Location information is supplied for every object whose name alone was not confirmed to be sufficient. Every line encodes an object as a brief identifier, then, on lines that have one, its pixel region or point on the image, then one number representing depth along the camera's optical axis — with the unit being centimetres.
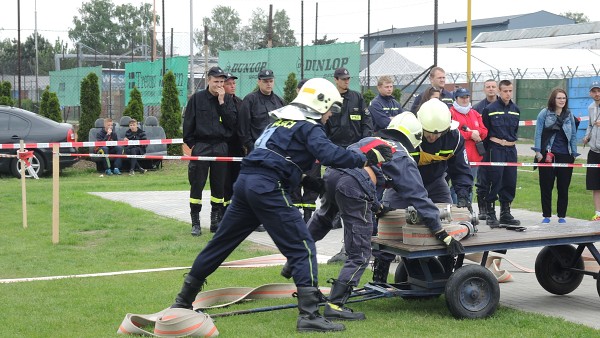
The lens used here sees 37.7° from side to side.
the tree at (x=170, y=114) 2664
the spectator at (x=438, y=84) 1259
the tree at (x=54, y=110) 2900
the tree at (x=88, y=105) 2658
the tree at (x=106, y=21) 9856
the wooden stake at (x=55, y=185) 1124
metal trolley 701
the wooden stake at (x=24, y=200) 1285
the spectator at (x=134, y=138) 2262
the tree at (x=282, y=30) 8681
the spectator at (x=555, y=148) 1291
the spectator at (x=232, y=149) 1236
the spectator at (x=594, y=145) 1308
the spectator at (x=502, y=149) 1250
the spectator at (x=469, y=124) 1261
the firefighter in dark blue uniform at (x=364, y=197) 703
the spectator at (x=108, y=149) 2267
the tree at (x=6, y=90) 3362
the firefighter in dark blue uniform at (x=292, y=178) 661
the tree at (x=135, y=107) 2745
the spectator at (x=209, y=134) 1191
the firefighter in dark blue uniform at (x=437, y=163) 787
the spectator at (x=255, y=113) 1203
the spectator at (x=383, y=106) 1223
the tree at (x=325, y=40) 5052
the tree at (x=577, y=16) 12770
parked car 2147
